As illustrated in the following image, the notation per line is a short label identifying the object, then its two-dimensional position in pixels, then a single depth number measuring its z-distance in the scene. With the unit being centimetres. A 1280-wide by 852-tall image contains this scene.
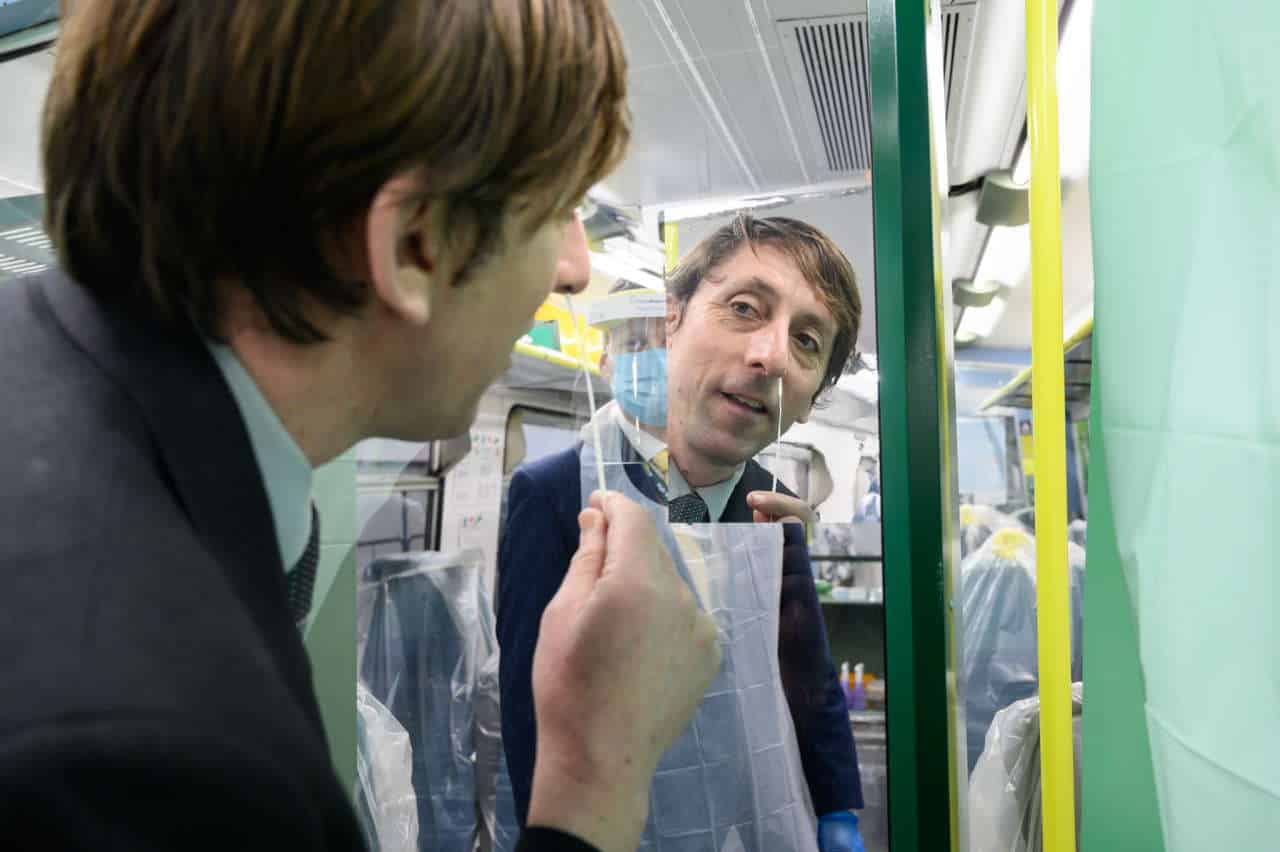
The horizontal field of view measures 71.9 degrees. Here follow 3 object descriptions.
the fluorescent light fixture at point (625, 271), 117
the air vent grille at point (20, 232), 139
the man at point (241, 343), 33
